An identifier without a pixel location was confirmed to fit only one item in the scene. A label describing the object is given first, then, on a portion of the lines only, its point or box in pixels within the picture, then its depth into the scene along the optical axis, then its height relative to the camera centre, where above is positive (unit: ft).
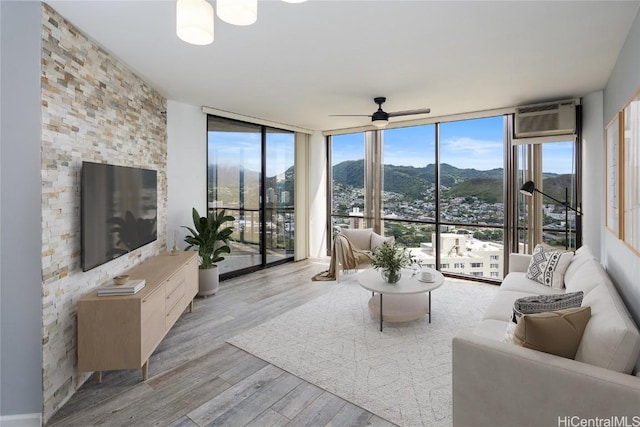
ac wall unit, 13.35 +4.03
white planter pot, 13.94 -3.05
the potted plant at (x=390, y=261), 11.23 -1.74
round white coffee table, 10.77 -3.29
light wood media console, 7.45 -2.85
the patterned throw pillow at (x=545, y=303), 6.15 -1.77
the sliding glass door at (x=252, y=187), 16.43 +1.40
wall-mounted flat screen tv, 7.89 +0.04
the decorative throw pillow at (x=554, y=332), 5.20 -1.96
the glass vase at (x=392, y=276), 11.33 -2.25
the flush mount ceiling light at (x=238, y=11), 4.62 +2.97
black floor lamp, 13.03 +0.42
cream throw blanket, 16.56 -2.28
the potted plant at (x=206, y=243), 13.97 -1.36
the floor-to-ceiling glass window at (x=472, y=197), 16.02 +0.83
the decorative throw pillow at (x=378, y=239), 17.39 -1.49
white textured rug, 7.12 -4.04
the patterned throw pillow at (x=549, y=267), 10.39 -1.83
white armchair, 16.55 -2.05
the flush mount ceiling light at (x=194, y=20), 4.82 +2.95
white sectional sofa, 4.42 -2.49
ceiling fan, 12.71 +3.97
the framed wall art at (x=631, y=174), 6.51 +0.86
